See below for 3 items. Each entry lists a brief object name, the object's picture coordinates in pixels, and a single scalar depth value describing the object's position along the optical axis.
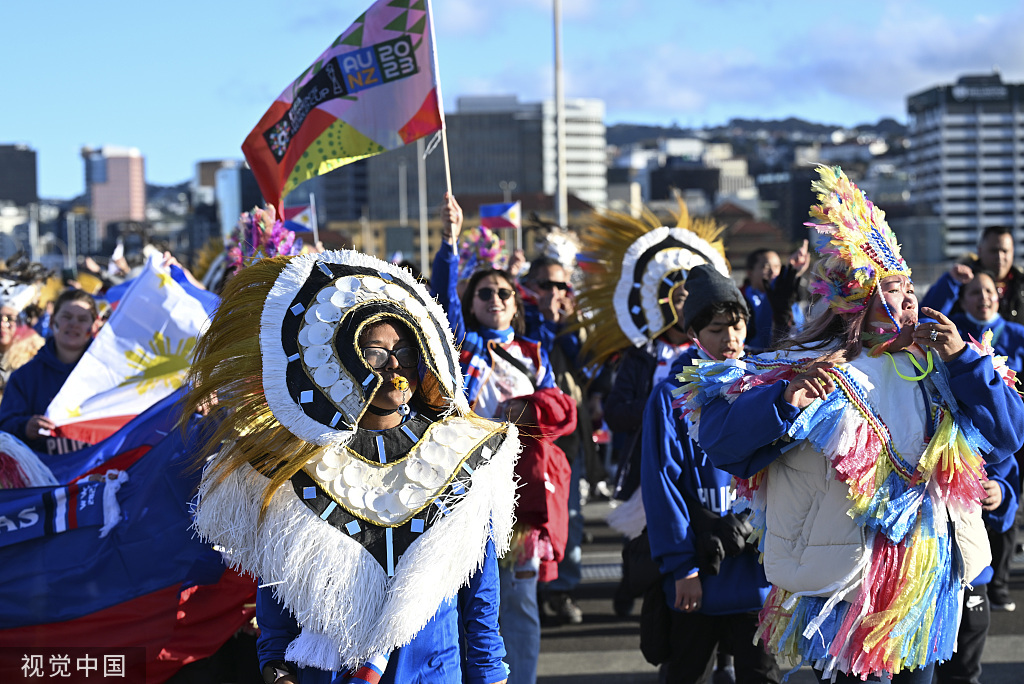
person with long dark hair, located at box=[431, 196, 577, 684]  4.64
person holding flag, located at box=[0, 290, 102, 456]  5.41
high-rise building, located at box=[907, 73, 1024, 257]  187.00
